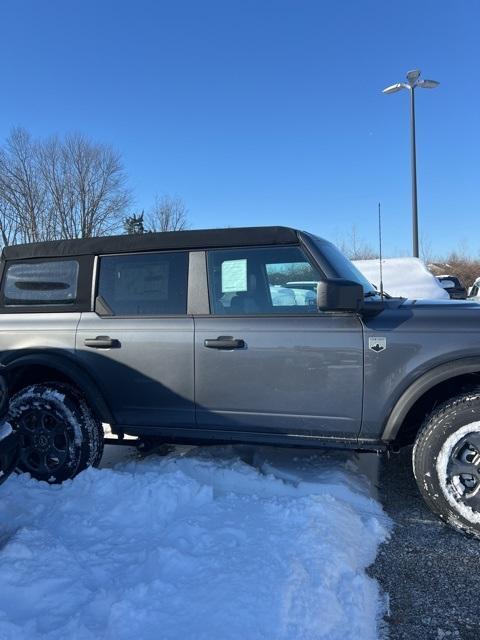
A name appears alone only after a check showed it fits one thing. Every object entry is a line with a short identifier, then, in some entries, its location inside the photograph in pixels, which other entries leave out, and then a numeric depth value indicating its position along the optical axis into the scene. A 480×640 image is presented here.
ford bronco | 3.05
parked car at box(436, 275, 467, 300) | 9.74
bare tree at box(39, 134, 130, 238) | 30.69
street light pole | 15.16
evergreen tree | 33.47
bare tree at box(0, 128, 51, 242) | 29.52
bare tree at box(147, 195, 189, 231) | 32.88
